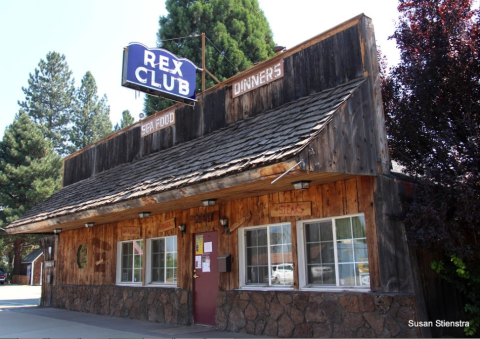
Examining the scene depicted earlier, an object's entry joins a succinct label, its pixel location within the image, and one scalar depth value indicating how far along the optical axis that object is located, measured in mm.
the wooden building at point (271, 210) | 7078
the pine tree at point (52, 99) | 50594
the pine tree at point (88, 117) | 51656
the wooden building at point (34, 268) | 35438
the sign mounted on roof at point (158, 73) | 10188
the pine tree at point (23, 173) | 35344
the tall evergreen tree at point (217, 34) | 25859
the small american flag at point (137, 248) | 12366
